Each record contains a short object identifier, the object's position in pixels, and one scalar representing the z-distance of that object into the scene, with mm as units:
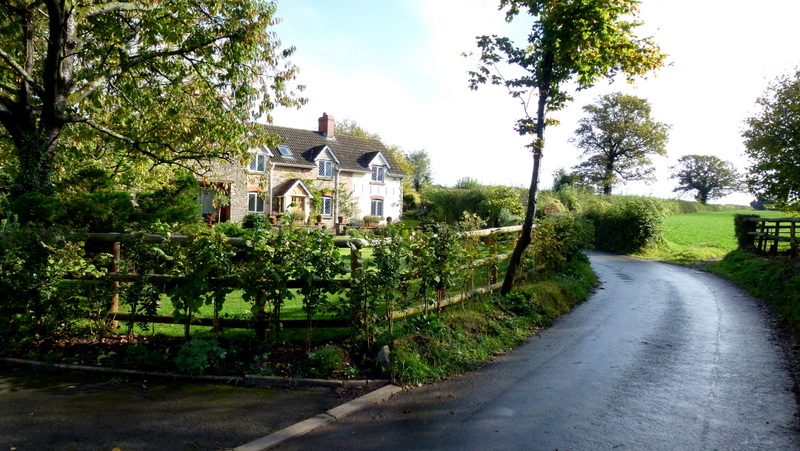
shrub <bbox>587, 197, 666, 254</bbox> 25188
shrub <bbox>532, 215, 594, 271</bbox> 11977
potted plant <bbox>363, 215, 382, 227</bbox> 44500
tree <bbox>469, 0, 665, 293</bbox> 8500
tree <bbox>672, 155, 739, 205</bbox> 83188
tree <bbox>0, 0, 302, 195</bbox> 9906
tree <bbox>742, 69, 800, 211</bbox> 14109
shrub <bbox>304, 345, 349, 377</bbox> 5639
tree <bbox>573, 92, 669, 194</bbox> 53562
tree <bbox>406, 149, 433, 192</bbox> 74688
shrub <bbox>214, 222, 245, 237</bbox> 14442
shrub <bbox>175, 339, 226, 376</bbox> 5426
